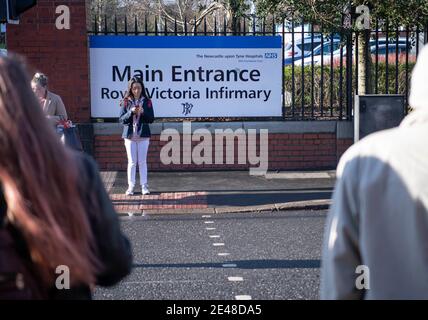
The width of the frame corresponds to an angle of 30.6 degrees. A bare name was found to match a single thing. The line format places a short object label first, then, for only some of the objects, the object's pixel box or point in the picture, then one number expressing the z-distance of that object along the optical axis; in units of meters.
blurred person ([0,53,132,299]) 2.22
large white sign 13.04
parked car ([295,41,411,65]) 20.70
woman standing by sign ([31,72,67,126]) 9.52
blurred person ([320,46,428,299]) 2.26
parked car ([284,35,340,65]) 21.38
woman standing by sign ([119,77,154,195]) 11.10
